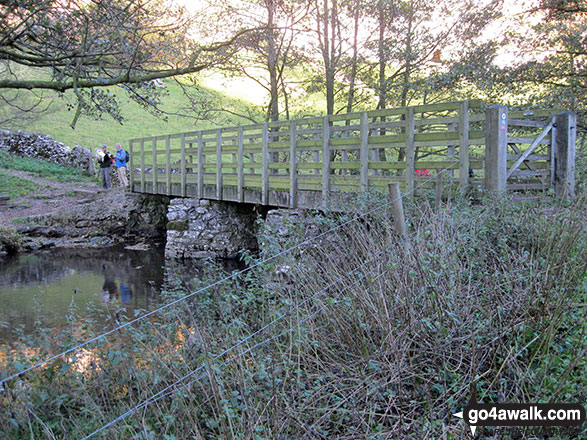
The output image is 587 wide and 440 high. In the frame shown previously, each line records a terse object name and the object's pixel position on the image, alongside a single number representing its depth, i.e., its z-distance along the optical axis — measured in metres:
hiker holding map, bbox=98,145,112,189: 21.47
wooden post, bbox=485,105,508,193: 7.14
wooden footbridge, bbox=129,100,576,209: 7.40
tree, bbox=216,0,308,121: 14.59
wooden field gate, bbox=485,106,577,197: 7.17
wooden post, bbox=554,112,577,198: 8.04
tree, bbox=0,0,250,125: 6.20
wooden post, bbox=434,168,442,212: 5.76
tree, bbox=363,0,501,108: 13.84
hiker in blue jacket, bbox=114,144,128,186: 21.62
